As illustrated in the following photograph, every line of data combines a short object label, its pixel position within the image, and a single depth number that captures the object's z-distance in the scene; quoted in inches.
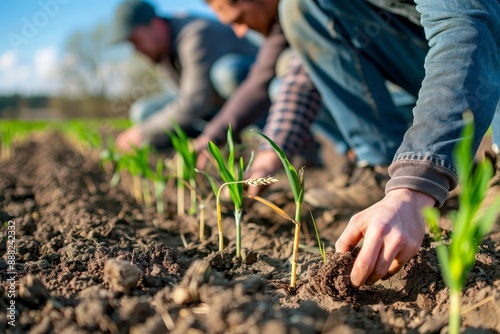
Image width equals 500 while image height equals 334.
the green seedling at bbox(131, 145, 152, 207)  71.5
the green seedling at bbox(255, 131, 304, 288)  38.0
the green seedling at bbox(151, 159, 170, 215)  70.2
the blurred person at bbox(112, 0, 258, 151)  130.3
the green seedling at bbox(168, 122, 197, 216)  58.9
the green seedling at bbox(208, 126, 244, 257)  43.0
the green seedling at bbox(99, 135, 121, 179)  86.4
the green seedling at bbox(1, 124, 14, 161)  145.4
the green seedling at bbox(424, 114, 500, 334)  24.4
